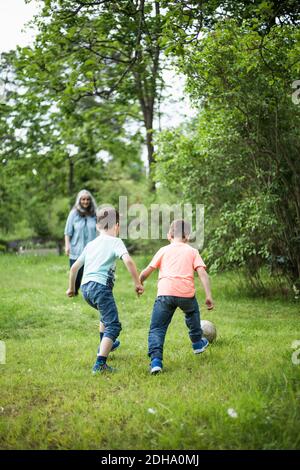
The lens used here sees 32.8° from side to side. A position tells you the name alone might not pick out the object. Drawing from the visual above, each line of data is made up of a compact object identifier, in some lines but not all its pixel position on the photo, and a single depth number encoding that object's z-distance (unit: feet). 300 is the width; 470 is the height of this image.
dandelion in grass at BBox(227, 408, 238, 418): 12.23
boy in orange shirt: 17.84
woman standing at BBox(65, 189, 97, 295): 32.22
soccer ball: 21.22
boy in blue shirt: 17.97
